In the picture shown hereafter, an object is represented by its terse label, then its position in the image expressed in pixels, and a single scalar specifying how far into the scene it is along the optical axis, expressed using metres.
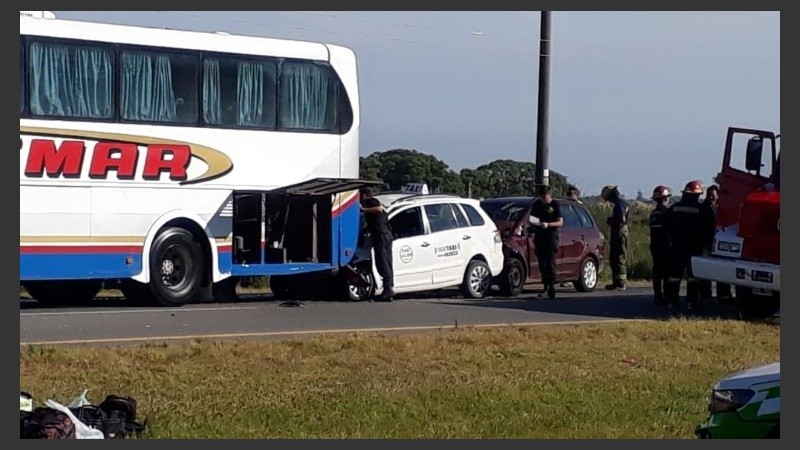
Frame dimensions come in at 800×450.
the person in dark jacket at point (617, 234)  24.81
